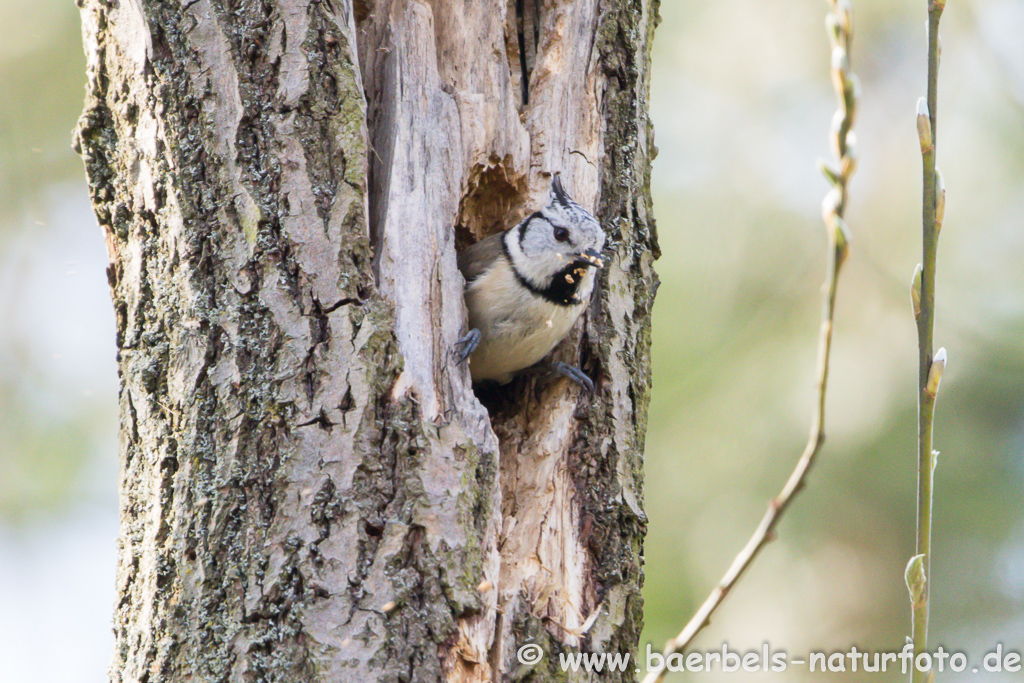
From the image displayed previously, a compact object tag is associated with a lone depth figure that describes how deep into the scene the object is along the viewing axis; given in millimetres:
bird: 6131
